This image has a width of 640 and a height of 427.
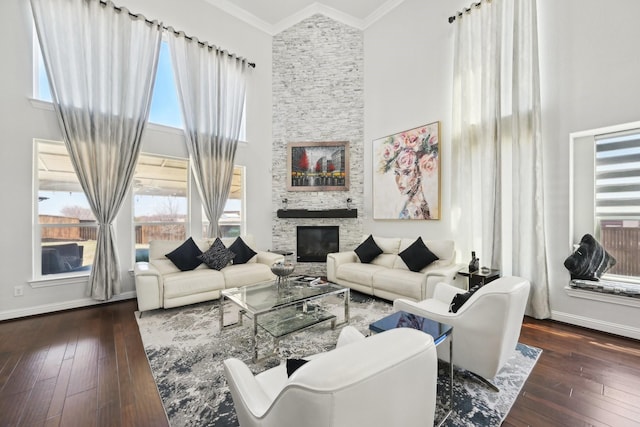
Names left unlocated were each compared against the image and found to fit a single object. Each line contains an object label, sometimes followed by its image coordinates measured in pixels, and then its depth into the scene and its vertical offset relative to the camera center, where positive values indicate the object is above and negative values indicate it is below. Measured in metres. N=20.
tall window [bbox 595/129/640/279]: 3.01 +0.18
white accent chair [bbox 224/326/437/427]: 0.69 -0.48
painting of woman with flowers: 4.68 +0.71
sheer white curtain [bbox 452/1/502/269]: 3.75 +1.19
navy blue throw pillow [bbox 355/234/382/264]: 4.67 -0.66
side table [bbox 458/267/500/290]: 3.39 -0.81
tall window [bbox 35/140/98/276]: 3.67 -0.07
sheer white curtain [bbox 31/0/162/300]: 3.65 +1.67
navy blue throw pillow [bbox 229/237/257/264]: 4.52 -0.65
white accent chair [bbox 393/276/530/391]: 1.78 -0.78
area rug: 1.79 -1.30
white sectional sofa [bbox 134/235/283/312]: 3.42 -0.91
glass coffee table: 2.45 -0.89
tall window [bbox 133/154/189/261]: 4.45 +0.22
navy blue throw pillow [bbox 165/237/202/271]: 3.99 -0.63
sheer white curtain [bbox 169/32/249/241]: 4.82 +1.89
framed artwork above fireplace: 5.96 +1.03
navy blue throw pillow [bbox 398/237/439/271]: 3.95 -0.64
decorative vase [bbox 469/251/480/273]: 3.65 -0.70
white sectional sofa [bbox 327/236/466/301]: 3.53 -0.87
